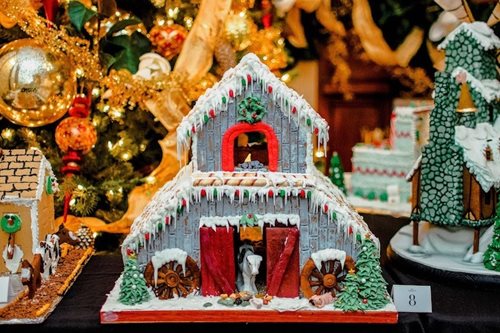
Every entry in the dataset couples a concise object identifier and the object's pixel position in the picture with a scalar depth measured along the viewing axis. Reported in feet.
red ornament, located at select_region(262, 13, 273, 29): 11.40
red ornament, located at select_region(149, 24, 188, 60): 9.61
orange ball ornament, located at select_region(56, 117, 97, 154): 8.89
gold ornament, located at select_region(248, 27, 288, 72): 10.31
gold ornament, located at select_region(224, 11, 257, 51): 9.96
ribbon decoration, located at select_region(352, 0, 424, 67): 12.09
